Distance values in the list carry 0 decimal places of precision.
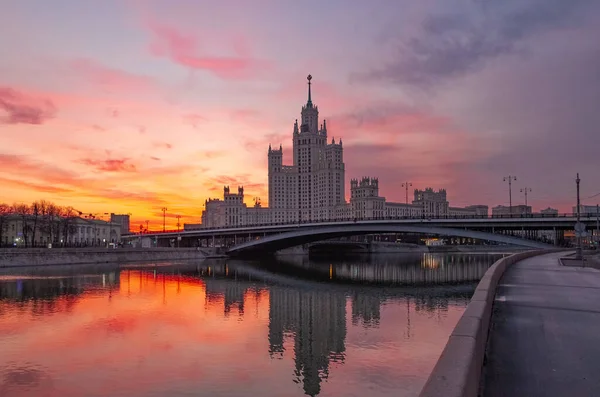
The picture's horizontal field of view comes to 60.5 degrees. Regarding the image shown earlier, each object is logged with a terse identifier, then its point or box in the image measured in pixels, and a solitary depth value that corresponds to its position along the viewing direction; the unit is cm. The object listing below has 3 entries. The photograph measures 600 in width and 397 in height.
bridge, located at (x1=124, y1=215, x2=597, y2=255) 7488
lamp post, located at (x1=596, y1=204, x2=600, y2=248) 6975
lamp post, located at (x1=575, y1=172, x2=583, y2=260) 4100
